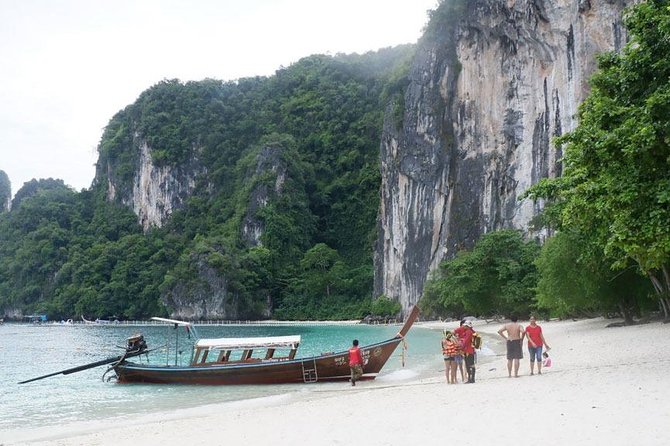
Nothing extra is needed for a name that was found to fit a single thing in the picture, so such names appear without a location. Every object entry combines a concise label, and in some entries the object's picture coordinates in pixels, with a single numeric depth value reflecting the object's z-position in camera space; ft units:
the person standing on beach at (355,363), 56.54
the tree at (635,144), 35.17
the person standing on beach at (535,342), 41.39
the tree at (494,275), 132.16
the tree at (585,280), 70.49
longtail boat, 60.44
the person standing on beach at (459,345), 42.73
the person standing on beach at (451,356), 43.34
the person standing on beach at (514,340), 41.32
